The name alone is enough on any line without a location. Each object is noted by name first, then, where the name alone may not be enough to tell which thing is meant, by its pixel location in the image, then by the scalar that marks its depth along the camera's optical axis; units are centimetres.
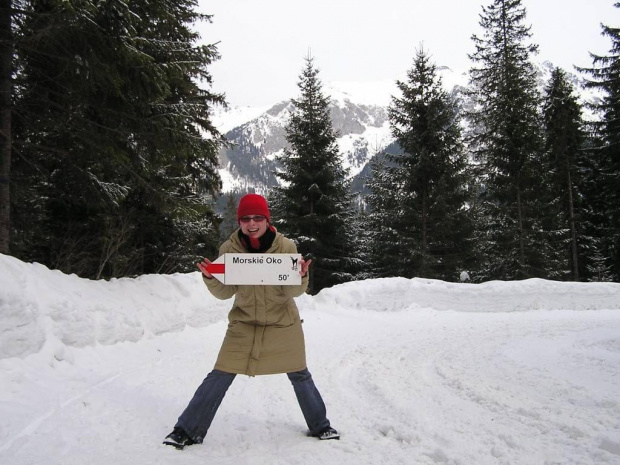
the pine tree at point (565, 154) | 2375
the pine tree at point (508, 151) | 1983
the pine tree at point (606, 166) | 2098
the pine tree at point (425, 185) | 1942
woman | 322
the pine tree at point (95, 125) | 603
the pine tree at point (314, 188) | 2150
